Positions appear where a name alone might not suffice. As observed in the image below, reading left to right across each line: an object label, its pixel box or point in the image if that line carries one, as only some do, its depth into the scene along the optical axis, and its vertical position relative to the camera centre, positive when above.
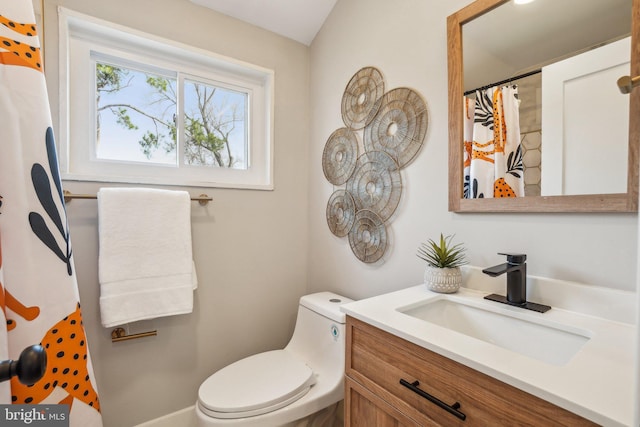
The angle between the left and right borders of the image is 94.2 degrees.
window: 1.32 +0.51
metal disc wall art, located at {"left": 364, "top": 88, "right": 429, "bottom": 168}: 1.25 +0.37
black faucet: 0.88 -0.22
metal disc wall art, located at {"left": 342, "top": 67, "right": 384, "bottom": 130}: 1.42 +0.57
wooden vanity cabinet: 0.55 -0.41
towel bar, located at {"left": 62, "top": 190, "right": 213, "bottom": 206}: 1.21 +0.06
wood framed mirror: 0.76 +0.19
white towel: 1.23 -0.20
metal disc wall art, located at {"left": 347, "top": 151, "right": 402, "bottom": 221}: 1.34 +0.12
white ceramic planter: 1.04 -0.25
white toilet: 1.10 -0.72
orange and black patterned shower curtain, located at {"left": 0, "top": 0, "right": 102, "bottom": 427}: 0.79 -0.08
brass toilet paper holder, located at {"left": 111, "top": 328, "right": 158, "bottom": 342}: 1.32 -0.57
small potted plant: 1.04 -0.21
